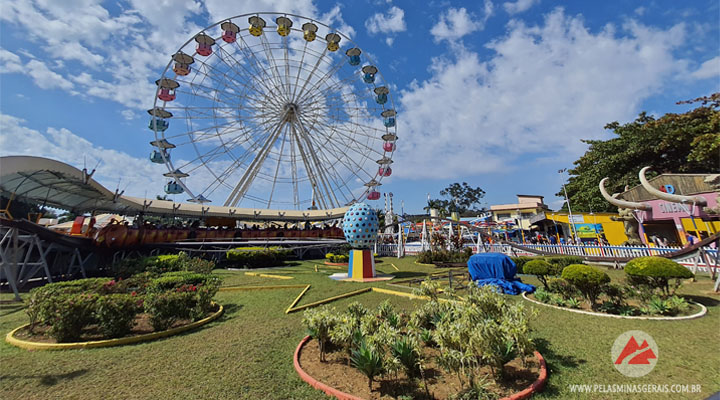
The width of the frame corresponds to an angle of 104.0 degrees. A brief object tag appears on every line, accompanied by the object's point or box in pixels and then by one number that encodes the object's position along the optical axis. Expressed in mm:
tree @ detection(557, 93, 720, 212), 20478
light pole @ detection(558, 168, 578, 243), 27719
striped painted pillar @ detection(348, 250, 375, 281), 14141
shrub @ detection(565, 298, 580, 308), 7933
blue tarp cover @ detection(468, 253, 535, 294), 10500
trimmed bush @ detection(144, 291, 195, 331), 6539
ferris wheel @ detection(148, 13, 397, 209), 23109
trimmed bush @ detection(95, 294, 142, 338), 5992
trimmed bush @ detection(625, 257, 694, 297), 7527
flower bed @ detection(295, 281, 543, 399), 3887
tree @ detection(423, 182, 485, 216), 86188
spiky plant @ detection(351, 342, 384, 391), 3963
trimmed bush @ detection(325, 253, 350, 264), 21500
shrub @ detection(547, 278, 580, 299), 8492
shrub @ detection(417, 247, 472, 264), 20109
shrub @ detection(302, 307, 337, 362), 4957
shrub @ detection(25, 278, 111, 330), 5910
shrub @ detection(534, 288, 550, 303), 8742
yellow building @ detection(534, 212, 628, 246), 27641
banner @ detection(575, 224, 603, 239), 27984
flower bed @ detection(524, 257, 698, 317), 7195
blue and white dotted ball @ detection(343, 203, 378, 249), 14453
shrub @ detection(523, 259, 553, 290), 9844
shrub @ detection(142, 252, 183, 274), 14301
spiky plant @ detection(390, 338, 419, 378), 4160
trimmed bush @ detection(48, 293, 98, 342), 5793
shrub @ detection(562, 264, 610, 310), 7319
